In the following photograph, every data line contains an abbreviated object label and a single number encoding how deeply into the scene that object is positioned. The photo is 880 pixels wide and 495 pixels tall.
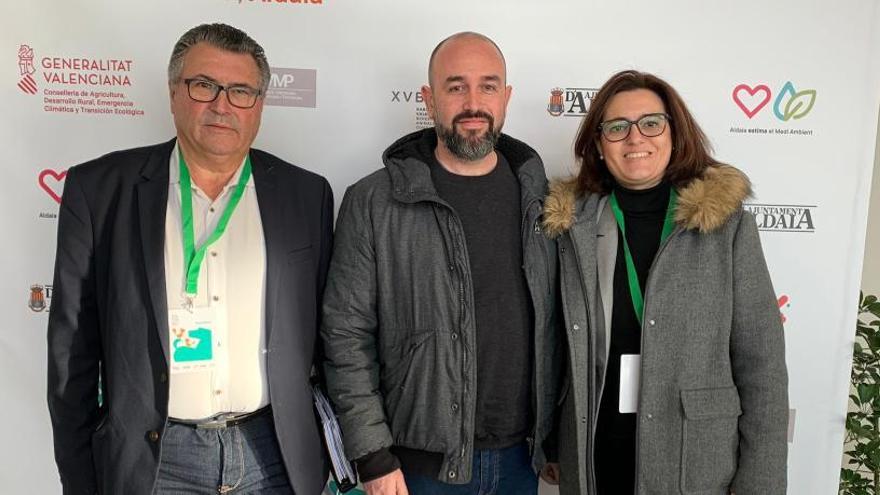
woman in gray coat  1.47
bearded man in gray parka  1.58
